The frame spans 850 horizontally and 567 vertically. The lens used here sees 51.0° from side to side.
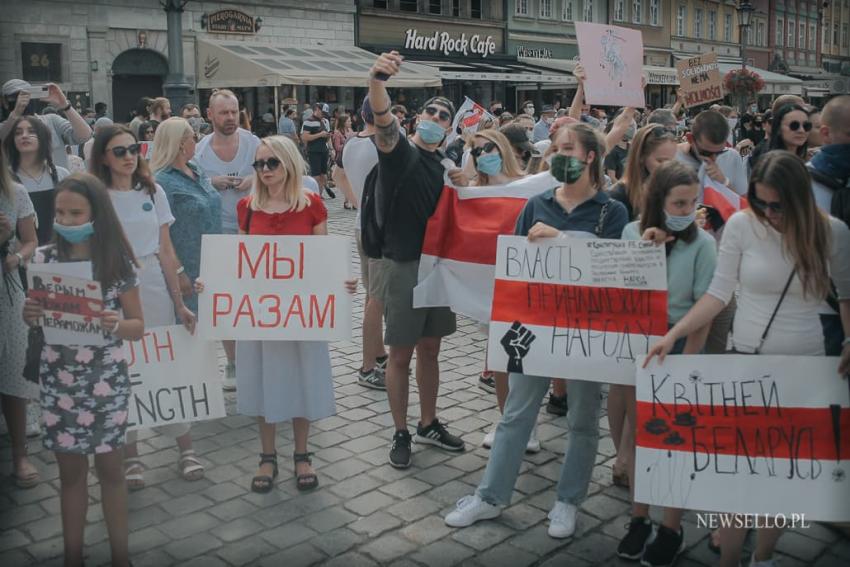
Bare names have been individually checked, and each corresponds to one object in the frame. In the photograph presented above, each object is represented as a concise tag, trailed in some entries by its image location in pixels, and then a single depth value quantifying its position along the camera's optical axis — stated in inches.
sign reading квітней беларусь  141.2
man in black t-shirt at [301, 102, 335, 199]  710.5
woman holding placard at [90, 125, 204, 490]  187.3
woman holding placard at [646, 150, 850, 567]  140.1
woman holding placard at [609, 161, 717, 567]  153.9
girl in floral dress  147.2
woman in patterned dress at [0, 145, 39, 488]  197.6
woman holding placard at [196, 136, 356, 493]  192.7
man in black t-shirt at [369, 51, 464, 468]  199.5
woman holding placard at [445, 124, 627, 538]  168.1
